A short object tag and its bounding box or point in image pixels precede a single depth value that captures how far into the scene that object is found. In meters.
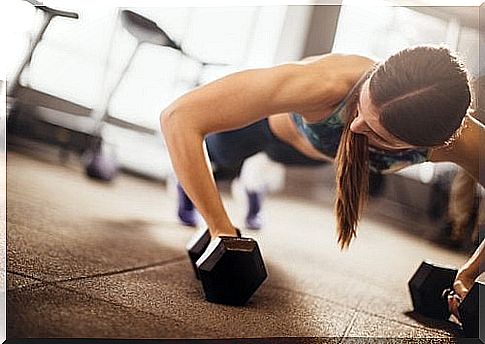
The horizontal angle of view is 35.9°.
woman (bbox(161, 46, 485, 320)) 1.73
